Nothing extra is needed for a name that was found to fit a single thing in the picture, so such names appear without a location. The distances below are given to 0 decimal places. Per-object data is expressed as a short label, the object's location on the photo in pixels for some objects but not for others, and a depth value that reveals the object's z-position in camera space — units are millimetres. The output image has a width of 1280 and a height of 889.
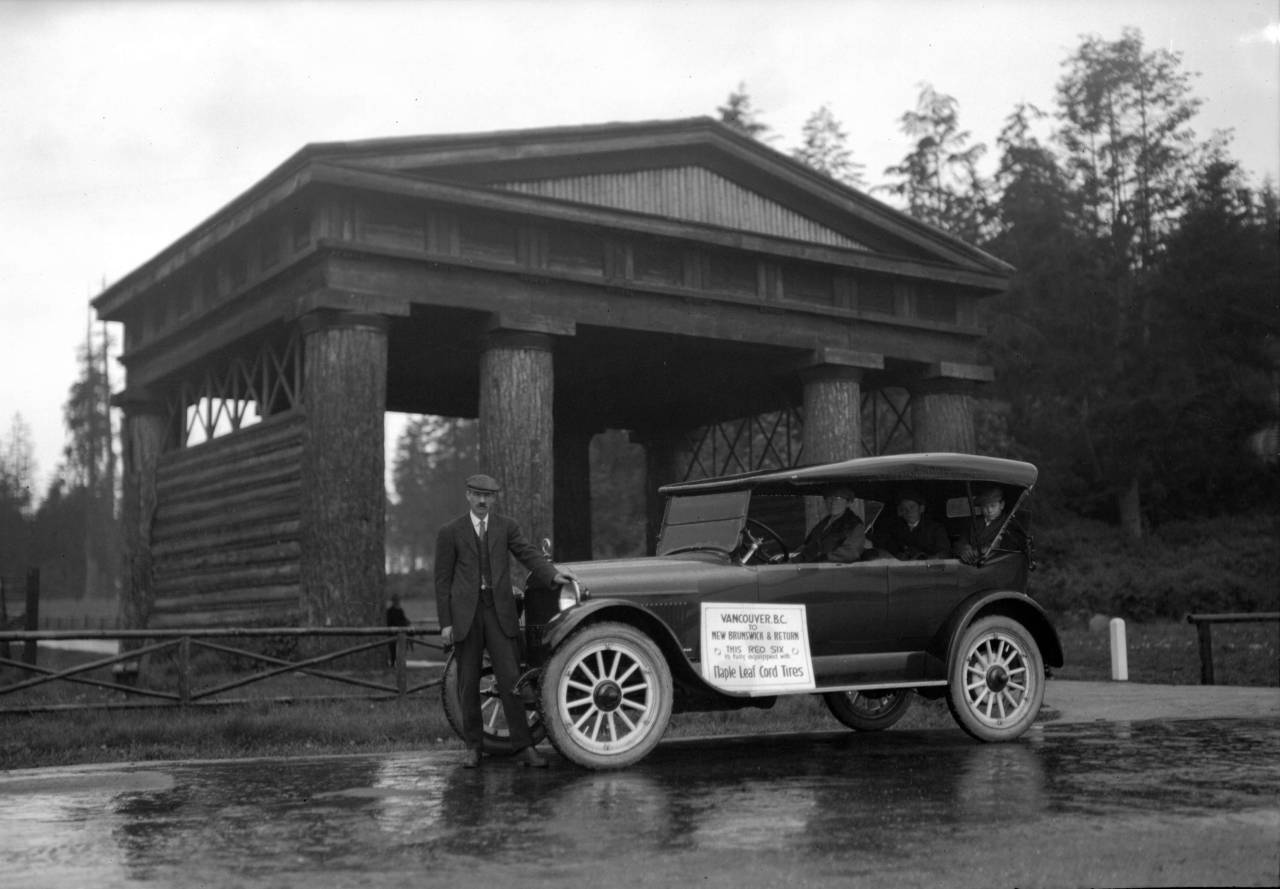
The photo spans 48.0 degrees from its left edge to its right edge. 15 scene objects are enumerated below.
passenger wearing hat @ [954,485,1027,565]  10781
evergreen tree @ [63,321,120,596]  95250
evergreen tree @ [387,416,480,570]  93938
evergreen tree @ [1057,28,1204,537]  43500
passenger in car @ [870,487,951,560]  10773
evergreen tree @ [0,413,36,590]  76125
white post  19172
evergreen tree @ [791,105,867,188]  58719
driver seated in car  10148
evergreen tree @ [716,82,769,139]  55250
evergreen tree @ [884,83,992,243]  55438
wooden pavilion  17797
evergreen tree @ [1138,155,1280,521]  42500
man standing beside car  9055
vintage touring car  8930
